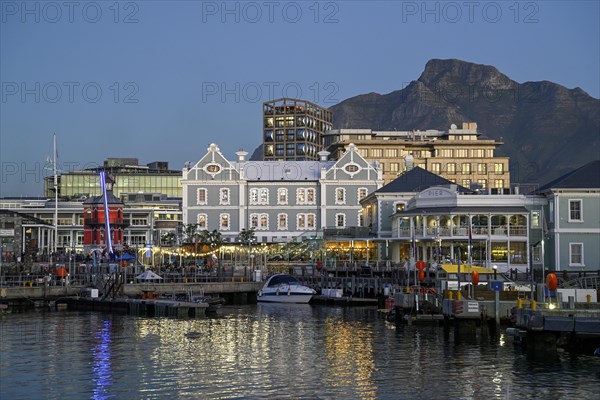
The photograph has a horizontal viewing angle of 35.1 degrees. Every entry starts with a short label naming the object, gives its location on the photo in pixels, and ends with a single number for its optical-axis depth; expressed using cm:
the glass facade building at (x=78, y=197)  18618
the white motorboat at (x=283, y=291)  8338
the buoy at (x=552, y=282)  4725
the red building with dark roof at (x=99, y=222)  11750
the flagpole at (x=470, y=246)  7136
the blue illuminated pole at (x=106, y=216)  10881
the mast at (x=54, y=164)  10734
